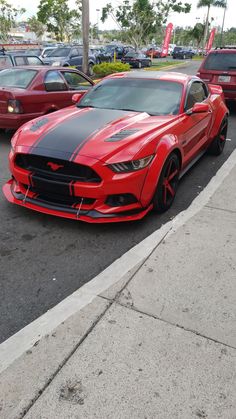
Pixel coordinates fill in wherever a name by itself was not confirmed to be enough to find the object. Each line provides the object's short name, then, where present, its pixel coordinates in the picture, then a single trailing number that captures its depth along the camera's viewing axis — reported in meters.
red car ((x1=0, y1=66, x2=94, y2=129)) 6.73
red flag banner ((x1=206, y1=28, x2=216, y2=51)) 47.38
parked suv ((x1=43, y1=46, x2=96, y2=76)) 20.22
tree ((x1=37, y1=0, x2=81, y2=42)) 37.41
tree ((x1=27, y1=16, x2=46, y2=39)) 70.25
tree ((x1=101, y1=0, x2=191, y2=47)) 35.06
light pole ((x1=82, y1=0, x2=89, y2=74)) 16.20
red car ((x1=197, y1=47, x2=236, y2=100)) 9.81
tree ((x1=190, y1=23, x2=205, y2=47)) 60.38
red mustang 3.50
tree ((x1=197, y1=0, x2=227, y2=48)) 52.41
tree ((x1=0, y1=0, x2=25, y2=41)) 45.62
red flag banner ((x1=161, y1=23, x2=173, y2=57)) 32.72
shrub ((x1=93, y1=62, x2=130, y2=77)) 19.19
